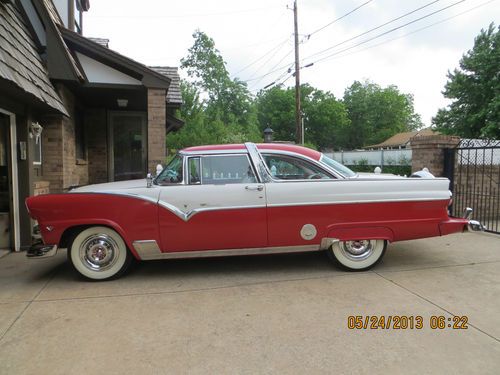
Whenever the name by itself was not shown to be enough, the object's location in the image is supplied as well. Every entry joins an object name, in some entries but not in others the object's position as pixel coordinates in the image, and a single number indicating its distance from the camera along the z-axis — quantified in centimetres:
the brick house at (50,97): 567
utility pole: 2320
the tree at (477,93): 2153
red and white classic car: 471
